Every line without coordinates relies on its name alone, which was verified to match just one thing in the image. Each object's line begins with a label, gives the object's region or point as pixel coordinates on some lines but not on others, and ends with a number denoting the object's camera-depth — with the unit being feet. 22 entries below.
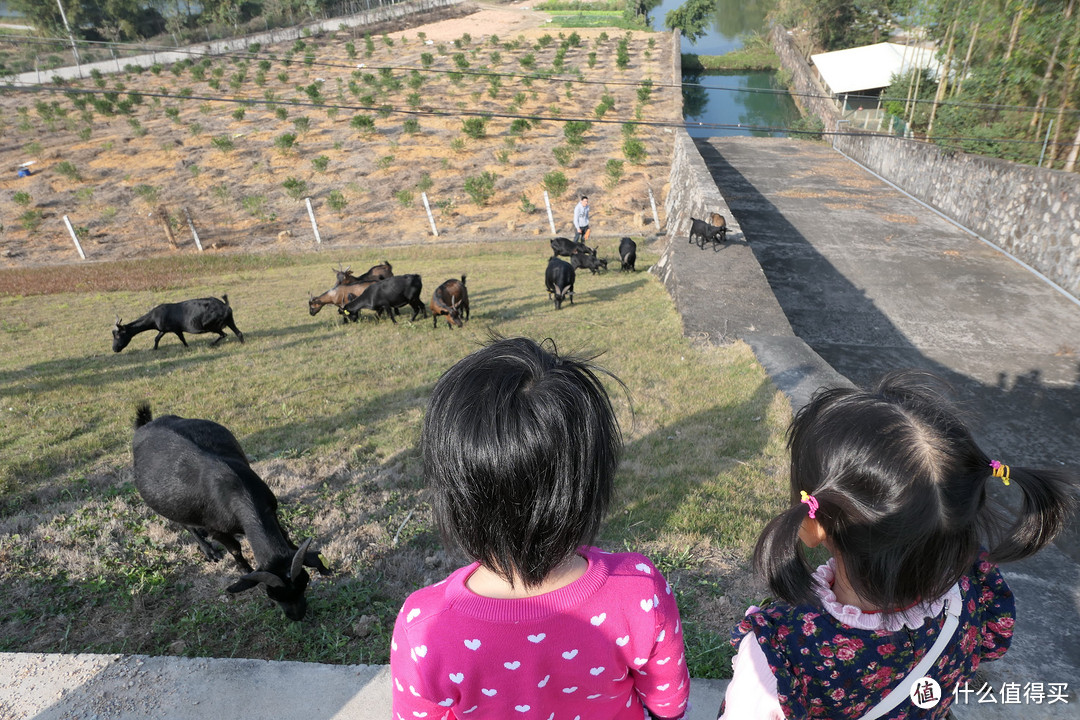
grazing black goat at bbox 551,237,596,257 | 49.45
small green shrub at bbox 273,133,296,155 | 95.04
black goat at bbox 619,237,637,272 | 47.70
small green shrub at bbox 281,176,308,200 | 79.20
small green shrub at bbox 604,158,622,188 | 79.15
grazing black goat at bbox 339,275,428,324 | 36.06
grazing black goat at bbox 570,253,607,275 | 47.65
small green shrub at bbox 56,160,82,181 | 87.10
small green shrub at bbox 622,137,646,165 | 86.02
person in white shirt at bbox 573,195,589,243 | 52.85
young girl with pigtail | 4.90
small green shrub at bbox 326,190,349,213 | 77.66
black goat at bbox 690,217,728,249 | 35.04
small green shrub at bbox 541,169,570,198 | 76.33
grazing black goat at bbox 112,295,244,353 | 31.53
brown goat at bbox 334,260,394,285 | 40.52
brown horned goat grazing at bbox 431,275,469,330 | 34.45
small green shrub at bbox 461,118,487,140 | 99.04
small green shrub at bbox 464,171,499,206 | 76.95
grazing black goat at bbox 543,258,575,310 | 37.58
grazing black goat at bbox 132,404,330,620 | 11.44
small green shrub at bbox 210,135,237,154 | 96.48
